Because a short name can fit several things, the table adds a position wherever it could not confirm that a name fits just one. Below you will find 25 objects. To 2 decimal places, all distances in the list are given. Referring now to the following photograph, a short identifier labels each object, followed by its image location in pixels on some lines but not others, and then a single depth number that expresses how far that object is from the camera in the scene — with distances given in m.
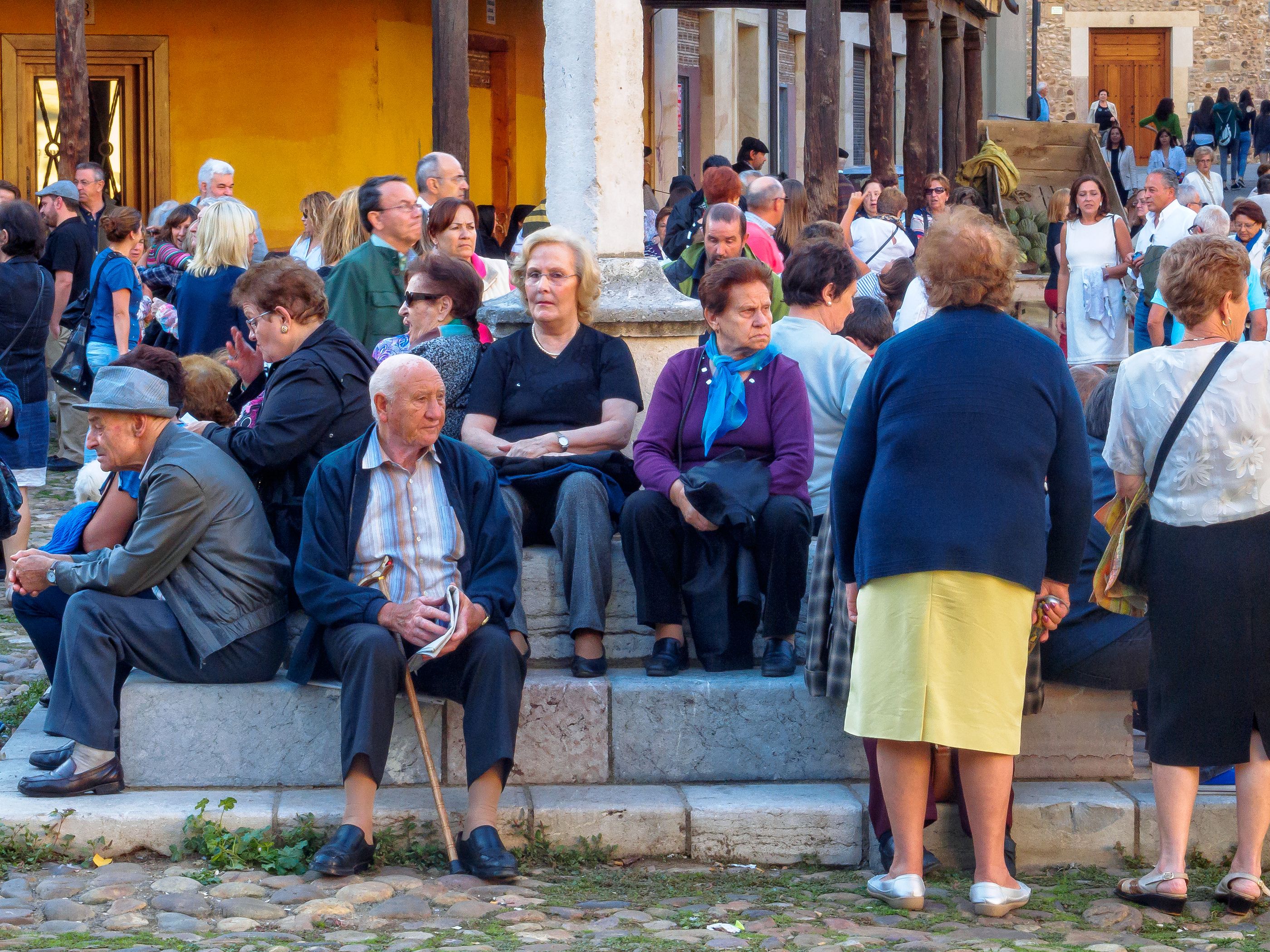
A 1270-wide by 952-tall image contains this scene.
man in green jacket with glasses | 13.14
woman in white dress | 21.39
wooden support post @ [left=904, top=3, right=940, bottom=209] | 35.16
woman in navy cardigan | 7.92
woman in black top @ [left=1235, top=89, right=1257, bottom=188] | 62.28
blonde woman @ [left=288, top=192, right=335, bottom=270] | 16.98
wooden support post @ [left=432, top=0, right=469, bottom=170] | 23.02
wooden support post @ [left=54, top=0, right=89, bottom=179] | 22.17
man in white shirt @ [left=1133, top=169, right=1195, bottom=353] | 20.58
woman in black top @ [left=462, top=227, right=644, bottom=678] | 10.63
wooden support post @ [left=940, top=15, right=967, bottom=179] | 42.00
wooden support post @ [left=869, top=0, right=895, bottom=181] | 33.00
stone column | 11.48
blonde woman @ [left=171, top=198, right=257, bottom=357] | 14.90
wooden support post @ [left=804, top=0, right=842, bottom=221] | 28.17
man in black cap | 30.55
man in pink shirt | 17.33
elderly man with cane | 8.77
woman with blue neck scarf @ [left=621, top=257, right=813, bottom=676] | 9.92
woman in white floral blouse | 8.12
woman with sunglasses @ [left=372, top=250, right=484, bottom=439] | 11.22
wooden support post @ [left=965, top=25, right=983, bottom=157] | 46.28
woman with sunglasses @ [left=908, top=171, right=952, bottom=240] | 27.47
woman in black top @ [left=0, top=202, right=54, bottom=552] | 15.09
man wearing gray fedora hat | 9.26
